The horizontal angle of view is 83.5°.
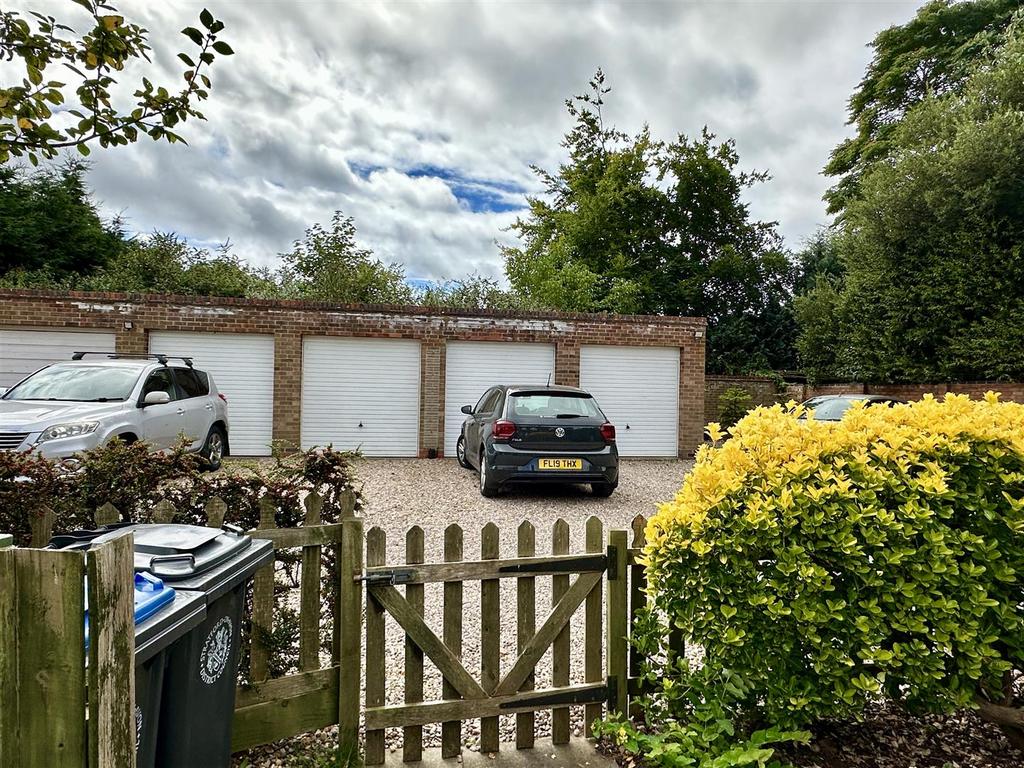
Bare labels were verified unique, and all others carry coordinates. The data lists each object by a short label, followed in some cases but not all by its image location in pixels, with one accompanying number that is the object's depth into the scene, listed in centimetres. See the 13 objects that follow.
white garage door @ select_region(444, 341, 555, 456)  1134
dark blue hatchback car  701
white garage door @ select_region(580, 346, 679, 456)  1167
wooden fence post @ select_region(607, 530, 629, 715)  254
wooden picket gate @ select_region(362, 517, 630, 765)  231
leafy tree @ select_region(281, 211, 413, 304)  1566
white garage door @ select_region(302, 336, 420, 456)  1101
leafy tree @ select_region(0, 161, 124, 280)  1750
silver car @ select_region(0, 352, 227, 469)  579
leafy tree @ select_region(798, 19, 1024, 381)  1236
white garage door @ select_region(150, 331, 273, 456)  1074
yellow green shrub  209
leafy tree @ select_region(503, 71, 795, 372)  2022
